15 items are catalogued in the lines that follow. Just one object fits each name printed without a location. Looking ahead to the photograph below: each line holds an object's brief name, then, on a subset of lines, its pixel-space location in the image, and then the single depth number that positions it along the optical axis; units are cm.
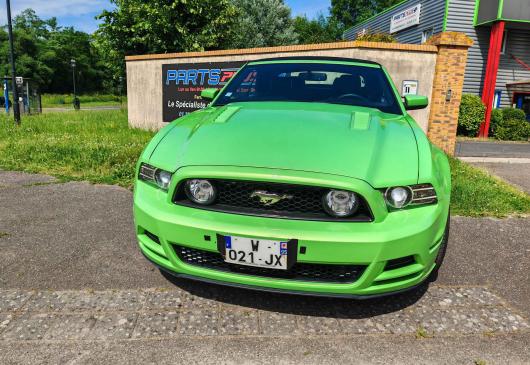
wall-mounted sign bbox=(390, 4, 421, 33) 1794
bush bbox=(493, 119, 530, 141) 1335
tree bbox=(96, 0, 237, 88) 1458
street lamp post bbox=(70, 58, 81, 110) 2932
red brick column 794
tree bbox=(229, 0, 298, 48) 3091
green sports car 210
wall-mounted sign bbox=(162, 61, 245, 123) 949
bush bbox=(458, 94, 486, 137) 1345
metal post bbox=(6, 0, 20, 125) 1242
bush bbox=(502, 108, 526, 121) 1349
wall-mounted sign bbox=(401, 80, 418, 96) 810
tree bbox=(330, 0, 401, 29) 5459
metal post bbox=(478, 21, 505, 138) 1384
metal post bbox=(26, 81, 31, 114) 2070
